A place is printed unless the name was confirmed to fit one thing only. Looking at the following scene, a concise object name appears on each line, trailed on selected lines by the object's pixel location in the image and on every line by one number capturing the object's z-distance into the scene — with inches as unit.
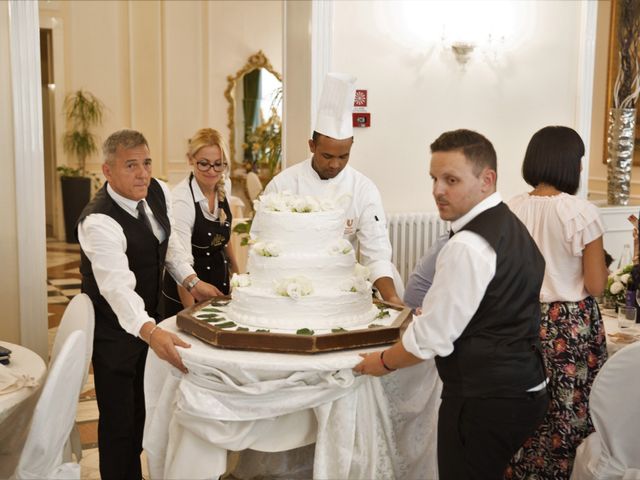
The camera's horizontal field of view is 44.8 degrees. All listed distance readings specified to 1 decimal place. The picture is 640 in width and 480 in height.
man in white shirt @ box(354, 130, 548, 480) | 87.4
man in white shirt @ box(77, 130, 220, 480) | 117.3
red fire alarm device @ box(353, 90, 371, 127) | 214.2
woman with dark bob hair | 122.2
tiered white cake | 109.3
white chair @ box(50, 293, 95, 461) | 112.1
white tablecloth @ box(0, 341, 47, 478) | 107.6
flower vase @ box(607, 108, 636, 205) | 230.5
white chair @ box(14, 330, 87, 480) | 93.0
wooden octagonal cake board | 104.4
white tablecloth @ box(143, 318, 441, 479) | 103.6
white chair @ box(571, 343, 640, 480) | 100.9
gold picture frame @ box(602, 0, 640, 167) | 312.9
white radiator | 218.4
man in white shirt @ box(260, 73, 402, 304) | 141.1
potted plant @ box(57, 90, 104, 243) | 423.2
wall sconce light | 222.7
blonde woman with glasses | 157.8
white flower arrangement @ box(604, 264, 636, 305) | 145.1
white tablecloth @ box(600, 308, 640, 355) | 126.0
